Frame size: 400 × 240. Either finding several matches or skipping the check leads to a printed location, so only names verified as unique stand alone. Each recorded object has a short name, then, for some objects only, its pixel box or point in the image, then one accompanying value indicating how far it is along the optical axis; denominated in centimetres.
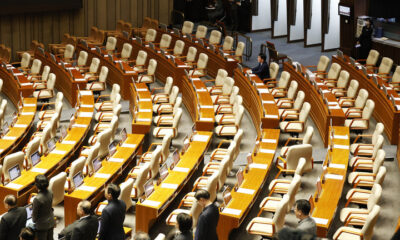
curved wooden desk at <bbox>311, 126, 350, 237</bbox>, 1457
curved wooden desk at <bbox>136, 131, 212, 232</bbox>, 1587
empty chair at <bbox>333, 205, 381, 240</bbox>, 1365
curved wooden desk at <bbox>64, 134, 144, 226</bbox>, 1662
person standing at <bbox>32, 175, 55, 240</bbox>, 1424
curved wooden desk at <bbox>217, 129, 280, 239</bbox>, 1512
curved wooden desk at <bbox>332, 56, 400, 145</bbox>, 2075
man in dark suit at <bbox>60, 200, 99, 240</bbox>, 1255
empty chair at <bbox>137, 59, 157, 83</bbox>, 2789
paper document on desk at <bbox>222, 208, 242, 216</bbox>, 1517
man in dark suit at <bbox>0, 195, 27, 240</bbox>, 1329
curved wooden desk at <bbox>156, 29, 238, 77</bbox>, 2828
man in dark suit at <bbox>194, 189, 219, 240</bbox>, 1290
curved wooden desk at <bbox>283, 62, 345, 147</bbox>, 2081
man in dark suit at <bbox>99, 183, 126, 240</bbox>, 1313
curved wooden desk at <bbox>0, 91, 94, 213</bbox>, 1750
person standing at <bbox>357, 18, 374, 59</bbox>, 2967
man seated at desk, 2650
